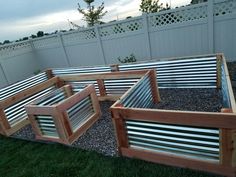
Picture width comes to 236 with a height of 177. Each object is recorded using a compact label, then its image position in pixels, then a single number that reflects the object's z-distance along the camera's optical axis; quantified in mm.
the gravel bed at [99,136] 3055
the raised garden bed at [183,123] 2025
